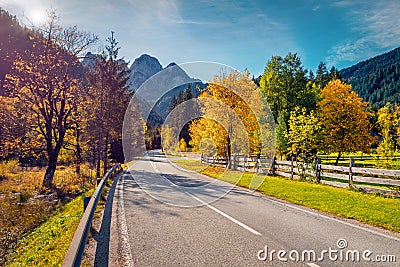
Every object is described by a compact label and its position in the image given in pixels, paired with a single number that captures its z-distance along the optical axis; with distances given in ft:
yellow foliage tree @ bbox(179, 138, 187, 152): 171.81
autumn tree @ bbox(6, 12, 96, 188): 57.77
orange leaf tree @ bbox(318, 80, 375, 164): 102.42
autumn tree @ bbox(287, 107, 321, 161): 57.57
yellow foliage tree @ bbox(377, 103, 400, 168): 49.55
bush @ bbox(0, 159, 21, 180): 77.77
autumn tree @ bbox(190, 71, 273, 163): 71.77
